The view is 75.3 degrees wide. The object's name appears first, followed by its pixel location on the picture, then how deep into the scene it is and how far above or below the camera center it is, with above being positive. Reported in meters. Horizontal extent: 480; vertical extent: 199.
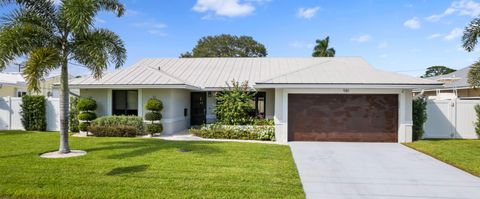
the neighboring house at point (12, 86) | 24.14 +1.16
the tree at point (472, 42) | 11.58 +2.29
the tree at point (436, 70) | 72.41 +7.71
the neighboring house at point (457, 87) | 22.64 +1.15
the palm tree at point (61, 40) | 8.53 +1.83
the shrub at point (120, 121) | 14.81 -0.96
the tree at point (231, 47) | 49.62 +8.75
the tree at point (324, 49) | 40.12 +6.85
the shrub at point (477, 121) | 14.23 -0.87
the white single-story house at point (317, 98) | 13.00 +0.16
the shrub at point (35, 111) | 16.50 -0.55
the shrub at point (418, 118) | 13.74 -0.69
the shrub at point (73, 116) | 16.05 -0.79
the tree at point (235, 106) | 16.00 -0.23
